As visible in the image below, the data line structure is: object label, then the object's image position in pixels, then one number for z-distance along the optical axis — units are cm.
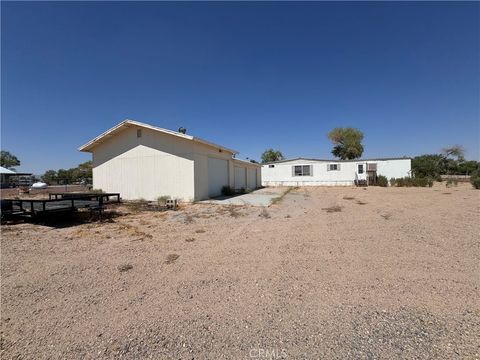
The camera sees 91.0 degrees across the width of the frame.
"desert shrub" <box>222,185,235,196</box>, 1562
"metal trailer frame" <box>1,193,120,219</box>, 712
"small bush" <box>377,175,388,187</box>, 2461
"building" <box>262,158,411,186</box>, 2506
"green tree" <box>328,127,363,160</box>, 4322
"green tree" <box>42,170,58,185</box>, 5184
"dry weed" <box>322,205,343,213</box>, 919
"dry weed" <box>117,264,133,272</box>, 367
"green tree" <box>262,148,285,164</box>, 5581
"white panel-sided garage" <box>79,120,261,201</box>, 1203
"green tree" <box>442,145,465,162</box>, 4336
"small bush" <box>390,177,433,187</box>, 2297
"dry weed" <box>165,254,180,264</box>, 401
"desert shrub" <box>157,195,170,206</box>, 1153
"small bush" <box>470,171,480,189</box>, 1811
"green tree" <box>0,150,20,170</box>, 5754
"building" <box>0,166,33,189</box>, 2005
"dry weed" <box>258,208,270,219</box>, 809
